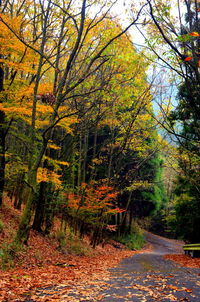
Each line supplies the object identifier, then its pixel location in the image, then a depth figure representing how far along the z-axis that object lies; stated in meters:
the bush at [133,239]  26.02
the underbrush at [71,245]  12.96
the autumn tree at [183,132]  7.76
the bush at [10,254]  7.58
